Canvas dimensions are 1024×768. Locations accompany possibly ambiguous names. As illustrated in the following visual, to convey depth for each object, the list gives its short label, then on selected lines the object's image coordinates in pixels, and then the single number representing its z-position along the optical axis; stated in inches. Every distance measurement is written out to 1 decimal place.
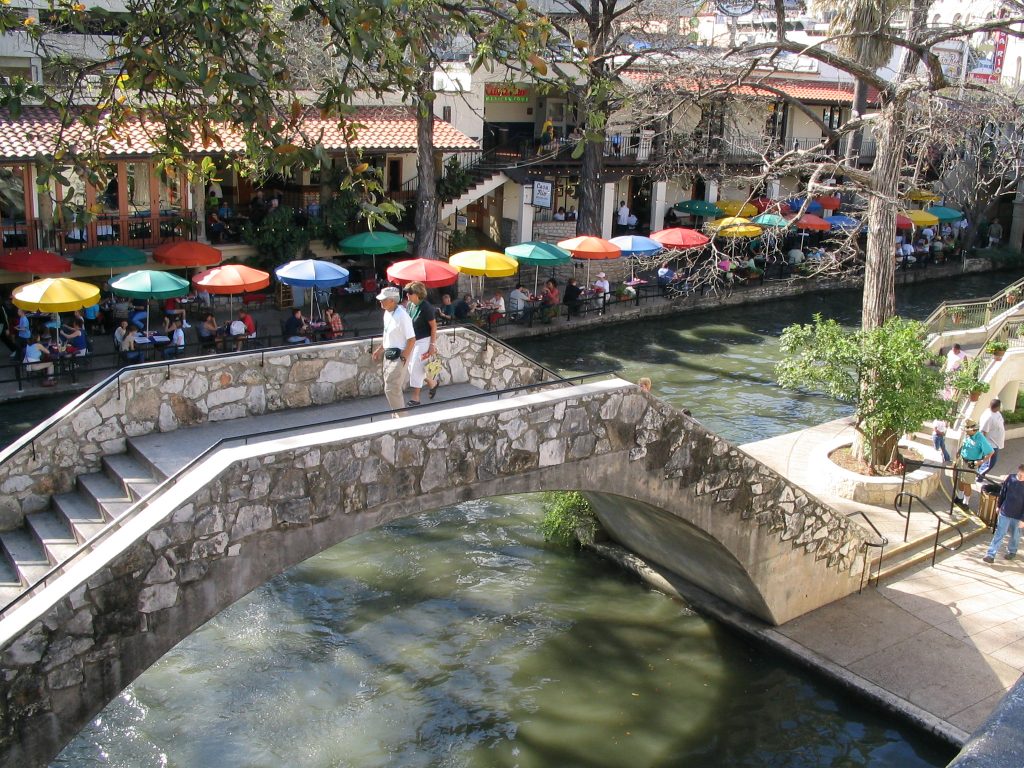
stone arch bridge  301.7
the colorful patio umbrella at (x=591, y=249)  1120.2
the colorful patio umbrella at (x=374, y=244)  1076.5
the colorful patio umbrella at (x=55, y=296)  806.5
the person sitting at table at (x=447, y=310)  1040.8
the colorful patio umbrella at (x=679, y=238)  1216.8
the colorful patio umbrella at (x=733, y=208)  1454.2
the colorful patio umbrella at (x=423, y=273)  973.2
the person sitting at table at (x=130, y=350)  890.7
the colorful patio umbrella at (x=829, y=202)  1612.9
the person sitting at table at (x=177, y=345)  884.6
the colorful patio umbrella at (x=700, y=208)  1519.4
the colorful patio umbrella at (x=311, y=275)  933.2
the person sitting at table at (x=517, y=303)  1112.8
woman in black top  464.1
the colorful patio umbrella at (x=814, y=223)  1354.6
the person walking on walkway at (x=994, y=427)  693.3
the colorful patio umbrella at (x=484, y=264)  1025.5
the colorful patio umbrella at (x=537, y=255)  1099.3
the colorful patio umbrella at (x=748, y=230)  1202.4
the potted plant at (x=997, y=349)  778.2
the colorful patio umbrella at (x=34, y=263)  908.0
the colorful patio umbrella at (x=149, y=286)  869.8
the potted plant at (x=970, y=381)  650.2
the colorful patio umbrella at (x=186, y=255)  976.3
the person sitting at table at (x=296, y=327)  934.4
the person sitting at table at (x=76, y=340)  881.5
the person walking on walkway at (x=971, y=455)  663.8
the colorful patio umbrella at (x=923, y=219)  1493.6
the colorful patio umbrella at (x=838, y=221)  1389.5
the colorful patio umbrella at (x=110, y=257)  952.3
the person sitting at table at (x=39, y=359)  848.3
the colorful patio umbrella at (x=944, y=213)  1562.5
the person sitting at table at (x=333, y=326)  969.5
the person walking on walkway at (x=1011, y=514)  570.9
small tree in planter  612.7
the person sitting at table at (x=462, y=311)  1060.5
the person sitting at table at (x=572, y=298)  1155.9
